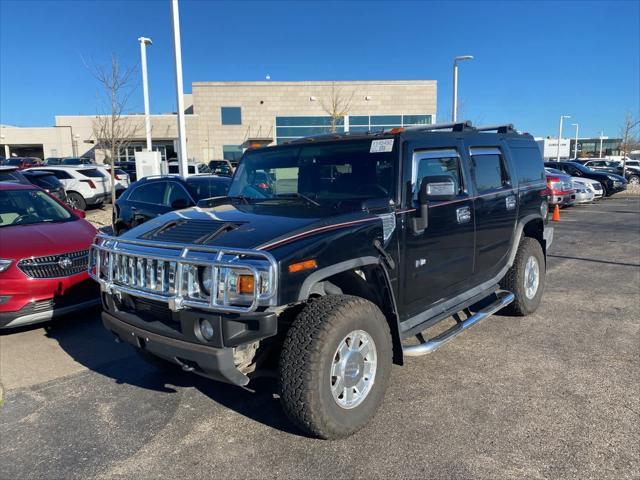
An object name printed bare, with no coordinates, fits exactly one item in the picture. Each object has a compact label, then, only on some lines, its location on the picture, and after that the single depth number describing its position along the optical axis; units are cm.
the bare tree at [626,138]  3065
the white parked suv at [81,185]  1586
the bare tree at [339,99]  4384
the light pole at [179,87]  1266
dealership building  4597
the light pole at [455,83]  2400
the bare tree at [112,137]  1525
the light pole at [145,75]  1987
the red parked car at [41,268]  495
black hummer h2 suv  290
